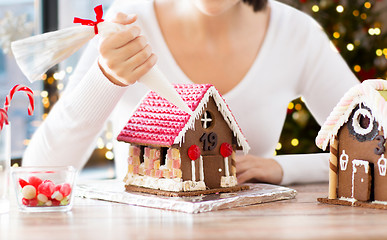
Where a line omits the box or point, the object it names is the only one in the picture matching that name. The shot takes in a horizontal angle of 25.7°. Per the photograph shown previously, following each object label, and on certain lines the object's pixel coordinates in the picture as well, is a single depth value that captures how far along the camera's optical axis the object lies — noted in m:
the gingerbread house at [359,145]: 1.14
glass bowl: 1.14
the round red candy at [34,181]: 1.14
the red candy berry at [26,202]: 1.14
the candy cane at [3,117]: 1.12
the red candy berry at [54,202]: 1.14
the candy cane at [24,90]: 1.13
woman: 1.48
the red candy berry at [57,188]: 1.14
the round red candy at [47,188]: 1.14
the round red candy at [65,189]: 1.14
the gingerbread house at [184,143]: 1.19
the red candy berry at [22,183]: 1.14
